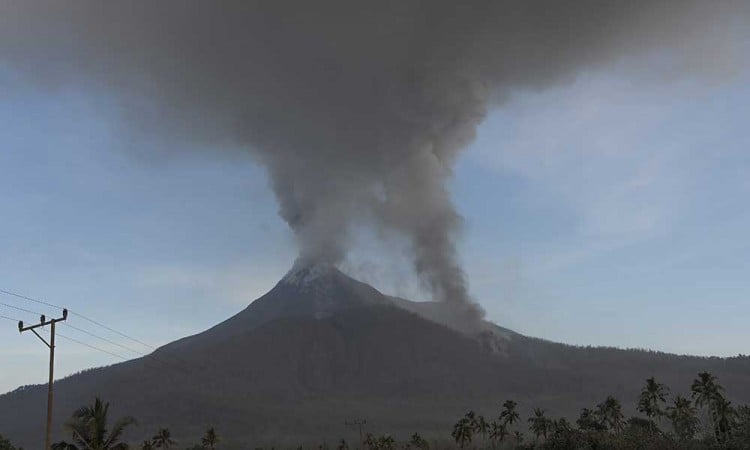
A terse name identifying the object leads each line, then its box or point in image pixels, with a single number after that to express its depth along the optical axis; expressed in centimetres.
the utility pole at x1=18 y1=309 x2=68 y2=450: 4129
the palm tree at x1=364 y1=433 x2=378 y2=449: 15365
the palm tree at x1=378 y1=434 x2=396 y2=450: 14525
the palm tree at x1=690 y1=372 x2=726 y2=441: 9258
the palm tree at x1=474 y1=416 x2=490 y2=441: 15125
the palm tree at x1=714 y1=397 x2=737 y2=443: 8861
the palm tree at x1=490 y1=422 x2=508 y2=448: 14725
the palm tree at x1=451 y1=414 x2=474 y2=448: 14182
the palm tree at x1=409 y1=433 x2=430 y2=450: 16150
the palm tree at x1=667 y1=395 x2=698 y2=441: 10510
